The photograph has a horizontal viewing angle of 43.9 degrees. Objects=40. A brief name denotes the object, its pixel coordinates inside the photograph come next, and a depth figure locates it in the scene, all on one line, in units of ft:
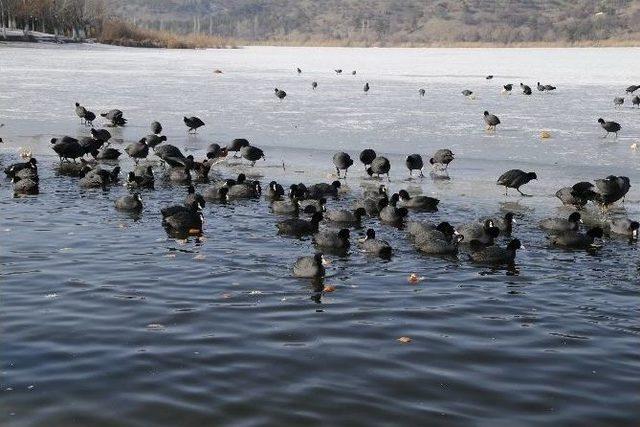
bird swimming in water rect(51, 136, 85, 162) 60.14
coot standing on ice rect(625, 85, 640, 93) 113.80
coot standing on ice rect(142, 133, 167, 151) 65.92
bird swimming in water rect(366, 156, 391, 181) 55.67
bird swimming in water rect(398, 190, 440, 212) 46.85
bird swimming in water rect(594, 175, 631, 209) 46.98
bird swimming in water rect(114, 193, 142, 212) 44.42
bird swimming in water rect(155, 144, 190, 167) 59.31
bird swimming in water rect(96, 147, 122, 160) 65.05
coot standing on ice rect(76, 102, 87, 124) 82.74
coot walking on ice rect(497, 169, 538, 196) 50.65
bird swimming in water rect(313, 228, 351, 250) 37.35
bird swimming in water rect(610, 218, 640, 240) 40.63
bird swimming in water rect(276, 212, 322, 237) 40.65
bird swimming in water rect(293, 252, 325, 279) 31.94
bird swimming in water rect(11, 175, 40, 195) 49.03
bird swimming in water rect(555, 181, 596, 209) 47.01
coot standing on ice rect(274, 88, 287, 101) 106.52
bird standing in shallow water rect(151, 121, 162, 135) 74.69
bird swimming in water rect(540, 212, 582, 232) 40.27
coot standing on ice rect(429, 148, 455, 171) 58.34
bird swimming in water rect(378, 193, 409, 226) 43.39
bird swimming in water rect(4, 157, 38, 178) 52.54
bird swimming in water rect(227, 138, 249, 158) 64.44
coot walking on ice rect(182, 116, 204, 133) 76.79
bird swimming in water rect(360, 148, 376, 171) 59.21
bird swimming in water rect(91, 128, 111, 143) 68.83
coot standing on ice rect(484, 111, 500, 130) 79.38
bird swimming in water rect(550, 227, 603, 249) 38.04
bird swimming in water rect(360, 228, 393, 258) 36.04
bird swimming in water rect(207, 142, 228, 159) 61.62
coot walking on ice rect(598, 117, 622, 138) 73.41
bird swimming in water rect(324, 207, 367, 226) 43.57
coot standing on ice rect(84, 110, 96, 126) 82.43
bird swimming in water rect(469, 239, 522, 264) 35.01
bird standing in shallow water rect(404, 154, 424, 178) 56.90
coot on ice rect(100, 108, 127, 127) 80.99
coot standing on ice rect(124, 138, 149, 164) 62.49
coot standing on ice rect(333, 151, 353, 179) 56.75
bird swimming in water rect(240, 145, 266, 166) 60.03
